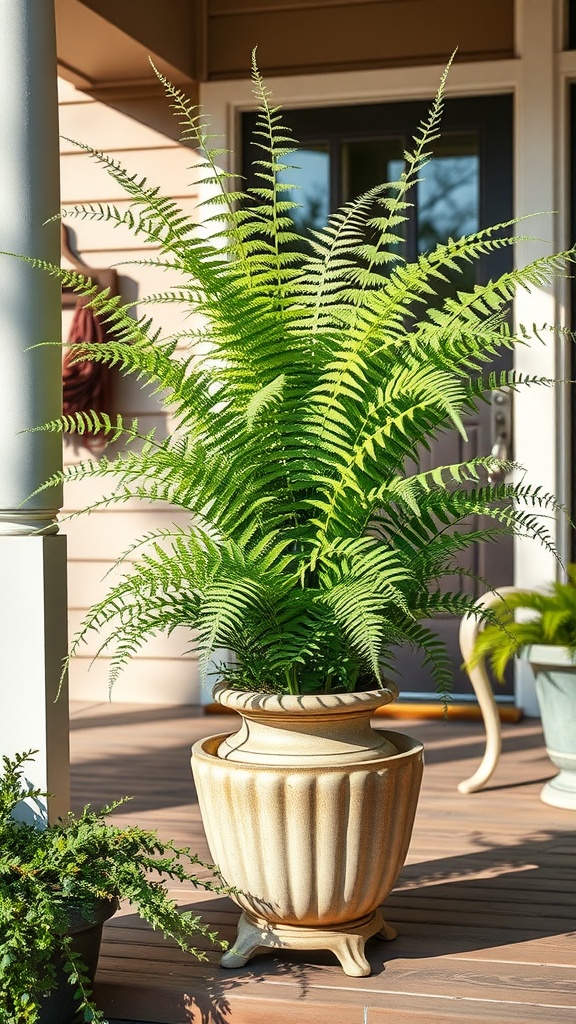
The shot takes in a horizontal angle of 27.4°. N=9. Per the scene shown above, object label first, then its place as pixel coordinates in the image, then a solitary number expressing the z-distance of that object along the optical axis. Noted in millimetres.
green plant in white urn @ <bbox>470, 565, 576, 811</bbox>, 2740
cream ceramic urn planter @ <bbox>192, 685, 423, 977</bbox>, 1699
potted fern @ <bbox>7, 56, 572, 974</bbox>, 1705
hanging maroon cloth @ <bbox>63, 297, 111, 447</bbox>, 3969
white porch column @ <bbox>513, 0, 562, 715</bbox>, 3670
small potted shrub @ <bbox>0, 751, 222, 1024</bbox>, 1556
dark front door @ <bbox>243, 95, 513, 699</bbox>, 3787
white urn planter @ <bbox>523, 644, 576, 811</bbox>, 2732
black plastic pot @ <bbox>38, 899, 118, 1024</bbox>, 1650
